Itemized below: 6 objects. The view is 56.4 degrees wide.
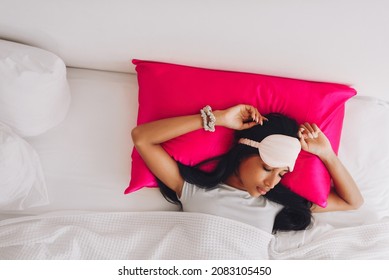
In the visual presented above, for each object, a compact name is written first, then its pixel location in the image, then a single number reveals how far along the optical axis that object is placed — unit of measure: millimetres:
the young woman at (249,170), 1039
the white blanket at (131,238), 1085
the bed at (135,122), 1030
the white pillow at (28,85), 1040
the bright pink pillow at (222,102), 1110
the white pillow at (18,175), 1049
